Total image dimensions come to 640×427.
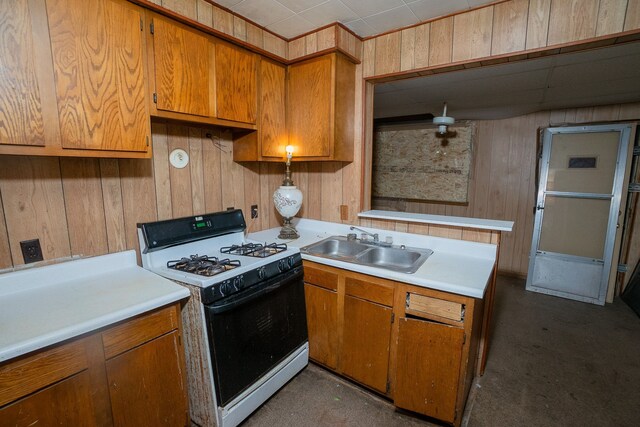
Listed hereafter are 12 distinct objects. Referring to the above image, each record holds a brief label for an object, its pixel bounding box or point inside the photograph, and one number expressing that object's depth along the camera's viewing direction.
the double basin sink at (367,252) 2.02
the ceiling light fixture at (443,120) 3.42
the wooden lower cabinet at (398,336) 1.57
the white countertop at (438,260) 1.57
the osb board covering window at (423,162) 4.26
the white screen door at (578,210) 3.26
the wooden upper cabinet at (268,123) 2.23
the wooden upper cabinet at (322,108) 2.19
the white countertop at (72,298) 1.10
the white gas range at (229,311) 1.55
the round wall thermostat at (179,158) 1.99
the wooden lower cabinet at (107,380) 1.05
